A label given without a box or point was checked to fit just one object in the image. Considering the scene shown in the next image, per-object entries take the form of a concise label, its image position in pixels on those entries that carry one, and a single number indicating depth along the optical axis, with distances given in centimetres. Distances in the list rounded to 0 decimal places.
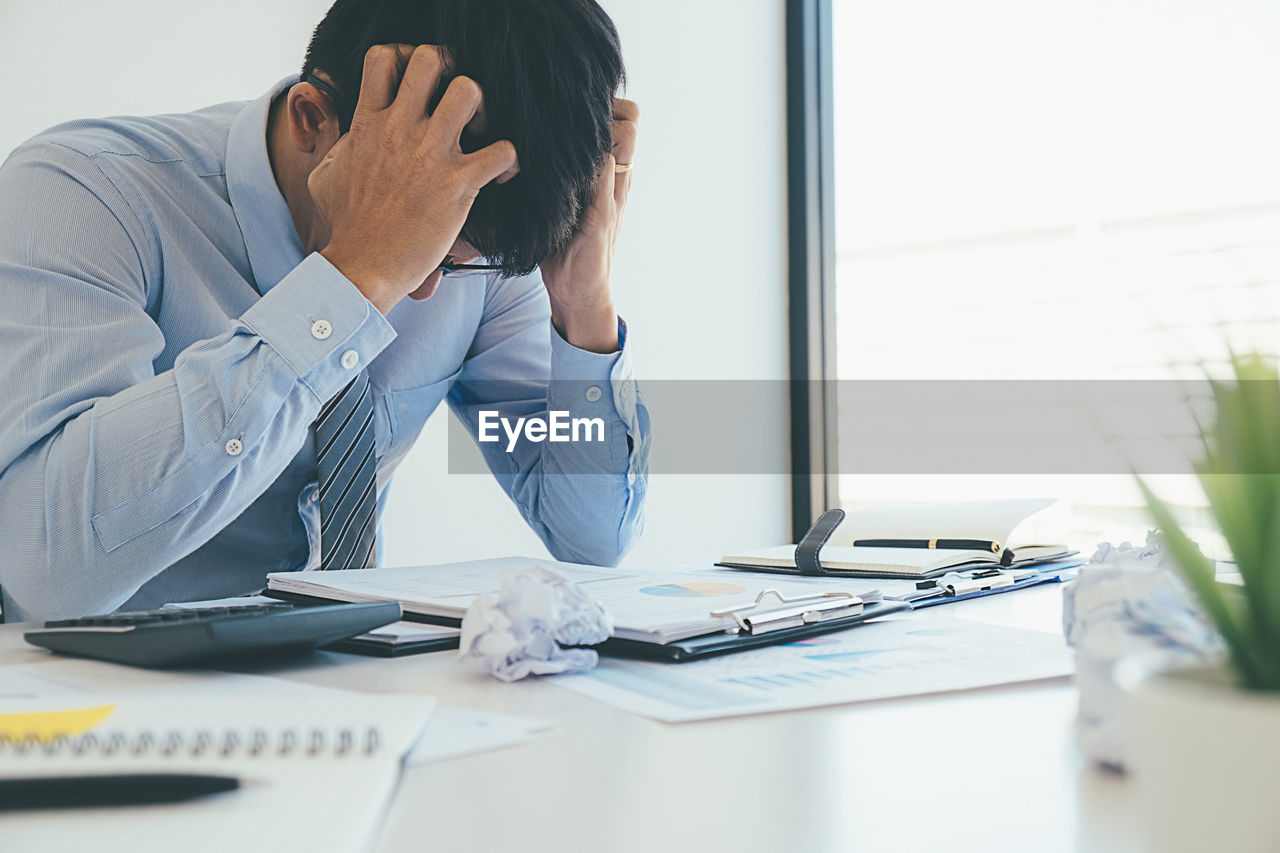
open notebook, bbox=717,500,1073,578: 94
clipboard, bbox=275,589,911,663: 59
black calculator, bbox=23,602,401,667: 51
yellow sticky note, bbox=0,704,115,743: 37
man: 81
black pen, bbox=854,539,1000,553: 103
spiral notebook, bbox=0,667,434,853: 29
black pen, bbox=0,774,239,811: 31
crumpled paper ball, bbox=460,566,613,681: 54
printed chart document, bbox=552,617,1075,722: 49
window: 208
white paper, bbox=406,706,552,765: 40
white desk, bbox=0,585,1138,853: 32
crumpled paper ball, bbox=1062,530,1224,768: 33
